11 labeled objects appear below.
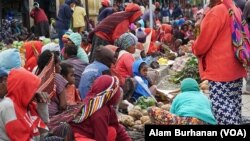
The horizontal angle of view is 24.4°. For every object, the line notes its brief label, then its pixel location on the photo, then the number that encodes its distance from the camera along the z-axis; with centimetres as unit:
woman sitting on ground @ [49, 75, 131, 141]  535
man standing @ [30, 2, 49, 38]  1902
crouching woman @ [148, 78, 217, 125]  592
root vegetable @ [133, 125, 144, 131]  698
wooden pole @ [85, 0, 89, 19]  2353
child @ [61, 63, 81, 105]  702
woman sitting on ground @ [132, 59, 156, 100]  847
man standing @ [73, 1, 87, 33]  1602
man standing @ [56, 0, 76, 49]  1417
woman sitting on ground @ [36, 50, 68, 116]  634
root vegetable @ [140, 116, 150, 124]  718
